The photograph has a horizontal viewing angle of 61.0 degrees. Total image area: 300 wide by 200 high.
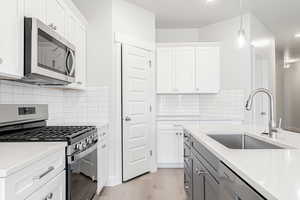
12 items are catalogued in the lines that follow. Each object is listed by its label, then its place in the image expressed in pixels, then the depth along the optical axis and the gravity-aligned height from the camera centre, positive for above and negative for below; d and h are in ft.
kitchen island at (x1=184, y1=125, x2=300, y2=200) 2.61 -0.86
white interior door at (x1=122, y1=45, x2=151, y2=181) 12.16 -0.36
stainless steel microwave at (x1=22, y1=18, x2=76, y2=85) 5.81 +1.27
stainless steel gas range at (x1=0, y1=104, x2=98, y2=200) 6.01 -0.84
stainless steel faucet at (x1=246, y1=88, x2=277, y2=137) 6.43 -0.05
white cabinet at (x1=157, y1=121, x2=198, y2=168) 15.03 -2.60
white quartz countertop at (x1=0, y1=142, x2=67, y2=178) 3.50 -0.88
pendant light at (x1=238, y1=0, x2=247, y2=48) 8.60 +2.26
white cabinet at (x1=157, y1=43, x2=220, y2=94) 15.11 +2.14
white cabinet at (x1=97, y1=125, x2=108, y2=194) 9.79 -2.22
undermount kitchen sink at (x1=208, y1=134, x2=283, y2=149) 7.64 -1.15
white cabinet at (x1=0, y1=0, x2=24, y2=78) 5.06 +1.33
